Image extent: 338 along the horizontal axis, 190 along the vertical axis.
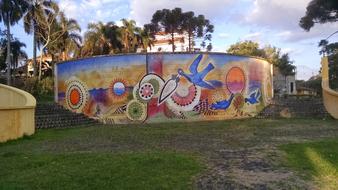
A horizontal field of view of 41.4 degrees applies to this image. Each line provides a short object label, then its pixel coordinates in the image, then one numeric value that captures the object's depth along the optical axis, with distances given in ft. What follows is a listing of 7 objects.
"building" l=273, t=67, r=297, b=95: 192.07
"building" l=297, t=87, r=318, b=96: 201.16
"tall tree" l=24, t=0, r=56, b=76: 144.66
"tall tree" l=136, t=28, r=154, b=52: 170.72
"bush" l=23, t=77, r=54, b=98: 130.82
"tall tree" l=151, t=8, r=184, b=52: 162.81
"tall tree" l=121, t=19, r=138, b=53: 170.40
